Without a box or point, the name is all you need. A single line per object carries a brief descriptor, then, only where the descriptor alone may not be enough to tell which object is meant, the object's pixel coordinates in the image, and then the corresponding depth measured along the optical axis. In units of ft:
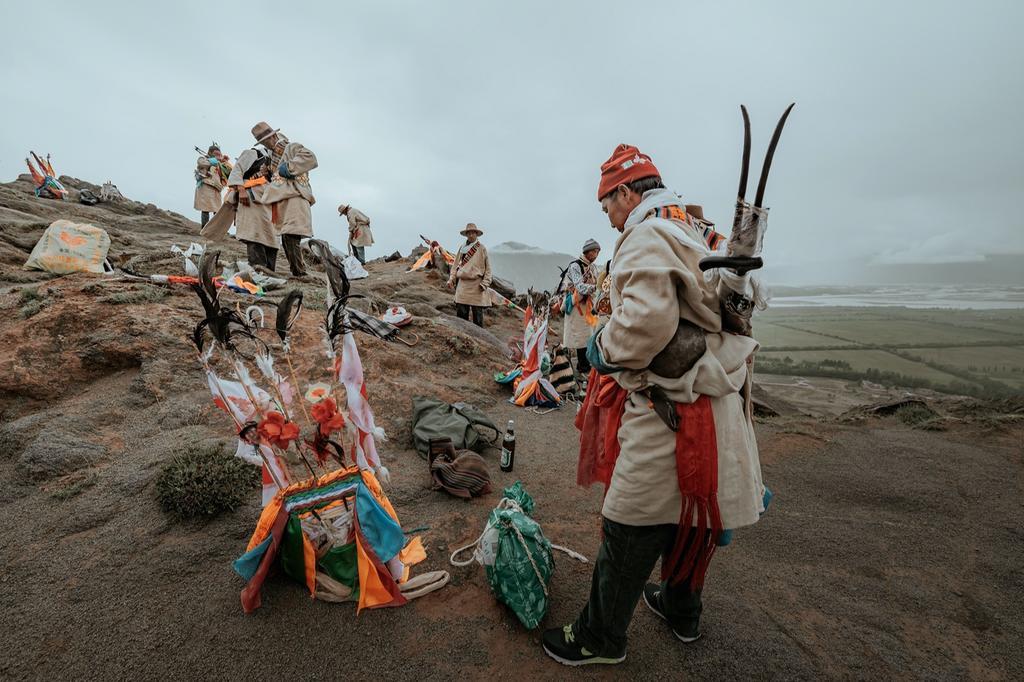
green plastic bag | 7.72
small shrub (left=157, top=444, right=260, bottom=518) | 9.77
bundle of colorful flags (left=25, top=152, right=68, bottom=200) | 52.08
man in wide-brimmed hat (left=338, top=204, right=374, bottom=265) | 53.72
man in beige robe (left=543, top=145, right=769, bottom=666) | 5.12
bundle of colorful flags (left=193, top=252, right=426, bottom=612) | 7.23
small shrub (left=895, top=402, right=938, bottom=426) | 19.99
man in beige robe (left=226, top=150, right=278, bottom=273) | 24.95
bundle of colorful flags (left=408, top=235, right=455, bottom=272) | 54.95
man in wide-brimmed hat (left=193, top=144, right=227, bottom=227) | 41.14
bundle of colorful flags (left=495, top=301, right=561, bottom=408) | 21.25
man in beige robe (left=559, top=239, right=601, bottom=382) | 22.16
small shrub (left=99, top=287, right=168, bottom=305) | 17.34
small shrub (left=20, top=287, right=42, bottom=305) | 17.57
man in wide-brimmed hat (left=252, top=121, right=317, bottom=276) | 24.13
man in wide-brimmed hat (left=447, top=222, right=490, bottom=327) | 29.66
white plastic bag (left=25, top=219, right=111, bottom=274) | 23.38
